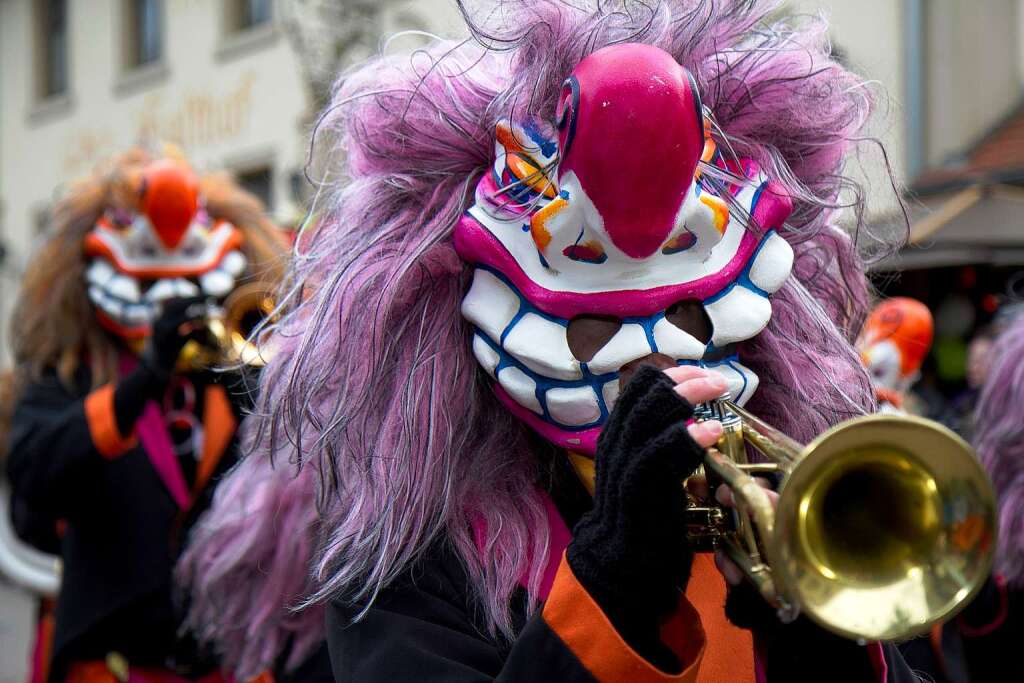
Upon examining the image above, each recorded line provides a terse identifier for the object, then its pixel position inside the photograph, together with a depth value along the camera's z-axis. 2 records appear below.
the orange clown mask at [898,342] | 3.65
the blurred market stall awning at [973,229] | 5.98
